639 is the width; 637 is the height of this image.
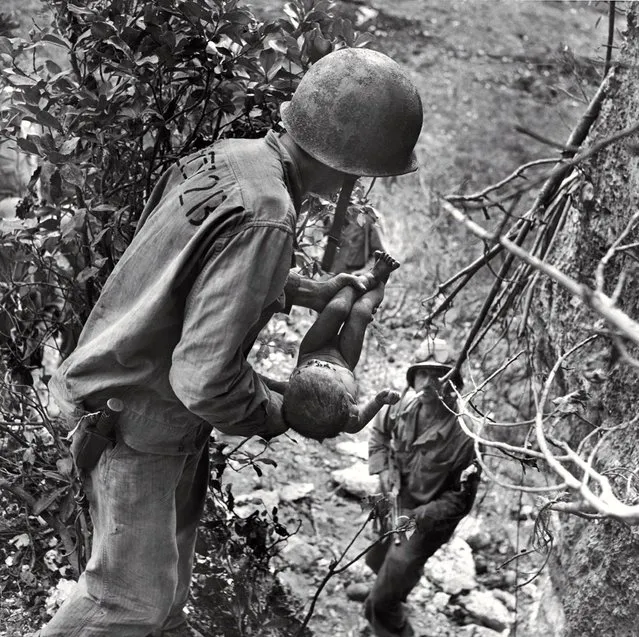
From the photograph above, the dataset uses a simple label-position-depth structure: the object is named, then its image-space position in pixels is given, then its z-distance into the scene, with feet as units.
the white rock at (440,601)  20.42
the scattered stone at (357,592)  20.49
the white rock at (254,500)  19.74
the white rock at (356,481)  22.57
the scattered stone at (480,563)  21.33
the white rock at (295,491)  21.29
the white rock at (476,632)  19.00
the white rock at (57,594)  13.73
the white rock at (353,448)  24.27
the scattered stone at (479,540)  22.04
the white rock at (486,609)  19.34
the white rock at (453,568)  20.75
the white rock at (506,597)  19.92
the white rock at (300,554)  19.43
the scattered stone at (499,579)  20.75
